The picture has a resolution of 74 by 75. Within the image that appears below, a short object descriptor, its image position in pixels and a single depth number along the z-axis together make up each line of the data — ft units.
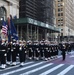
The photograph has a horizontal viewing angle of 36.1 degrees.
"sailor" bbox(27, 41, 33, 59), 31.77
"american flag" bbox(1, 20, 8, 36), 29.43
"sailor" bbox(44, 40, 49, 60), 32.04
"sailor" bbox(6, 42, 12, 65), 24.95
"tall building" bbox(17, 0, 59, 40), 64.75
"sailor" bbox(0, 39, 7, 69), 22.50
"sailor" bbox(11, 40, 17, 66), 24.75
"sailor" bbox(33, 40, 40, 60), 31.59
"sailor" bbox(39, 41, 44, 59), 32.27
